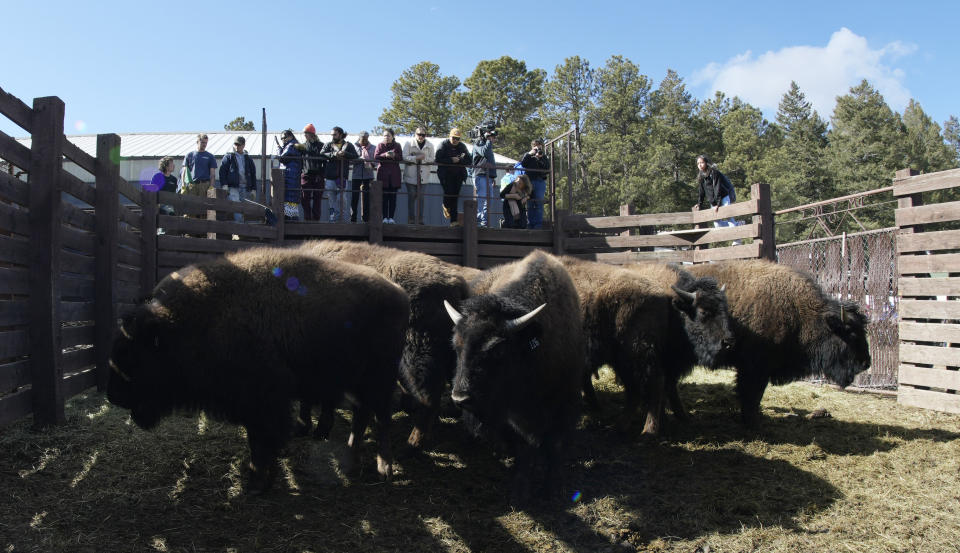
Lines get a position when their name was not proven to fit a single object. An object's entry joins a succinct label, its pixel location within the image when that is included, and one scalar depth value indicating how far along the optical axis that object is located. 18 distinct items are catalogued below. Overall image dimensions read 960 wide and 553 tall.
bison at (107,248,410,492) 5.04
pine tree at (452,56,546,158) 50.38
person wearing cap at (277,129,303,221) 11.48
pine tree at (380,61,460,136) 53.00
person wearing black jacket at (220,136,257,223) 12.28
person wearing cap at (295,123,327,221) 11.40
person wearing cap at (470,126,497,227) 13.12
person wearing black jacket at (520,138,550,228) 12.67
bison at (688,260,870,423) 7.77
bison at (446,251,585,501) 5.15
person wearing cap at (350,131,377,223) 11.16
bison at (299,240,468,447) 6.27
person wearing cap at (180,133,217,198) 12.15
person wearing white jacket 11.27
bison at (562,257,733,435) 7.23
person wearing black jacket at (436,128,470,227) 12.17
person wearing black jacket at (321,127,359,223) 11.09
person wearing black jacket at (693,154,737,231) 11.88
